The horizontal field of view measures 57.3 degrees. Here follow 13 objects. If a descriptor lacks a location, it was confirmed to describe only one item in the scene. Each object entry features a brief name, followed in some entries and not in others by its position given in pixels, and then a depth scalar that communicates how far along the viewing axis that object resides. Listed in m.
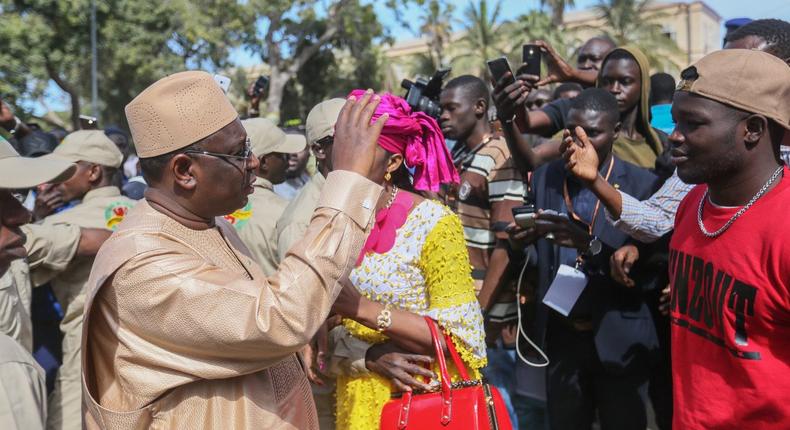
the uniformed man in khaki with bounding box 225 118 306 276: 4.78
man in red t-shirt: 2.23
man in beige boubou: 1.85
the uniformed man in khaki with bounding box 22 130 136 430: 4.50
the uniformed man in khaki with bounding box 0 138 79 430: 2.08
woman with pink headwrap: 2.83
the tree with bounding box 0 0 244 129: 22.64
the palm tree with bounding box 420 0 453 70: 35.16
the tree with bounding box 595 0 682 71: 31.81
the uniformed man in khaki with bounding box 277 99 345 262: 3.93
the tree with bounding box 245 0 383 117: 27.34
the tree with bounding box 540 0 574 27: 33.06
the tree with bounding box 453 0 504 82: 33.62
